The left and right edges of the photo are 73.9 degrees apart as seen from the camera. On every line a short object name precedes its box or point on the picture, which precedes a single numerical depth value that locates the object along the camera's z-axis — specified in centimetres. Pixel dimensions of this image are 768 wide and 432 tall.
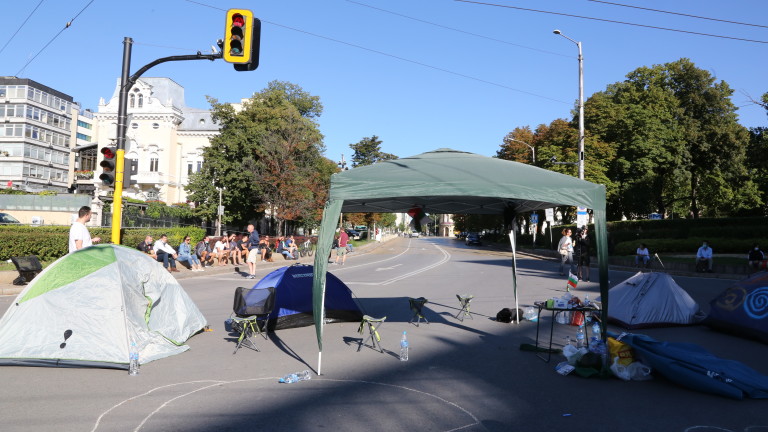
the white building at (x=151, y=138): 5841
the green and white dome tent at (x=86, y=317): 652
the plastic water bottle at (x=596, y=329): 824
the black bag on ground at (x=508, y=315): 1027
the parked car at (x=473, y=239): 6191
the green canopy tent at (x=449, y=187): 659
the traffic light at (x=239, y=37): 995
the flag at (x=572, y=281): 1145
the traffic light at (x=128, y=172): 1083
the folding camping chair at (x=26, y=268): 1332
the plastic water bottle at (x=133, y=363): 632
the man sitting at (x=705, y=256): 2189
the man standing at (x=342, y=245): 2762
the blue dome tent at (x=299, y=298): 932
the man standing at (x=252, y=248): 1825
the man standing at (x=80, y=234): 824
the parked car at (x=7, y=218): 3221
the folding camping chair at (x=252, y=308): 822
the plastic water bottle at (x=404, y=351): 721
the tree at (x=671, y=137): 4197
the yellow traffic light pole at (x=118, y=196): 1043
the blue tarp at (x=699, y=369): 570
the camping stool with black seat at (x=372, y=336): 787
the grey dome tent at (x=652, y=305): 980
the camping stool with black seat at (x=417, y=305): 975
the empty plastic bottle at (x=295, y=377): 618
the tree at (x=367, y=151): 8494
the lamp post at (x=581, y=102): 2339
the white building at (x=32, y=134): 7488
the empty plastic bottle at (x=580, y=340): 768
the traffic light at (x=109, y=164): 1066
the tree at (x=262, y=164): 3784
